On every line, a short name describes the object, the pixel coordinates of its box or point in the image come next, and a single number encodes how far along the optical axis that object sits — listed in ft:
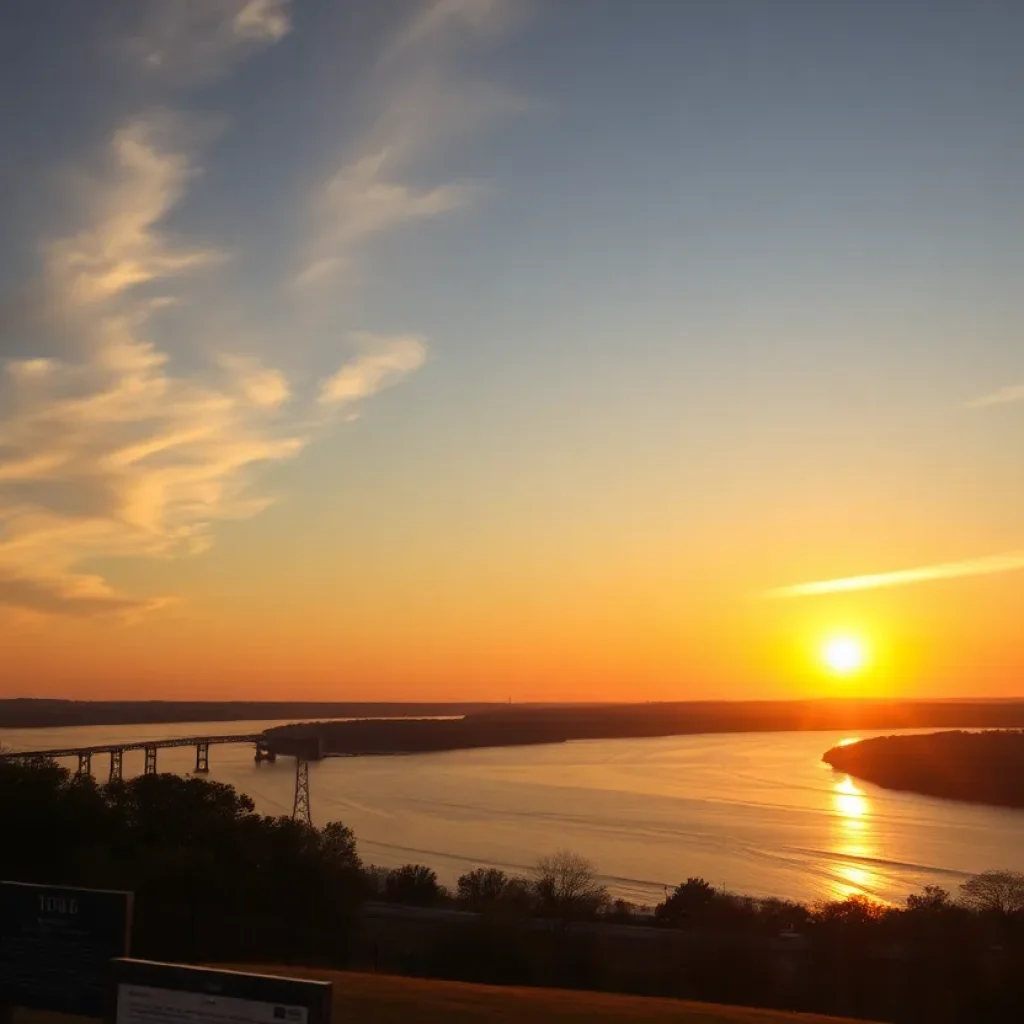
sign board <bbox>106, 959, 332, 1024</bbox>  19.65
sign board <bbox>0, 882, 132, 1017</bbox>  25.72
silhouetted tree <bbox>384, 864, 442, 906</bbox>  109.09
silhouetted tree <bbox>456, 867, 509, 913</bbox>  98.53
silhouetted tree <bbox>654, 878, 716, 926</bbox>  100.23
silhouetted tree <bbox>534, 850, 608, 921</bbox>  99.45
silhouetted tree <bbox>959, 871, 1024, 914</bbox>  102.22
